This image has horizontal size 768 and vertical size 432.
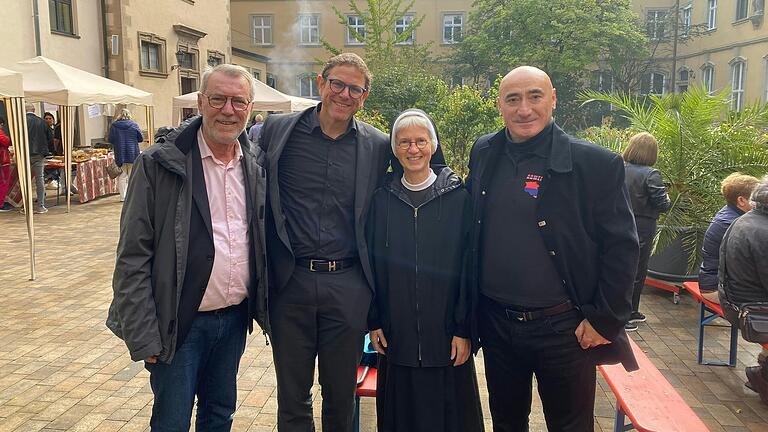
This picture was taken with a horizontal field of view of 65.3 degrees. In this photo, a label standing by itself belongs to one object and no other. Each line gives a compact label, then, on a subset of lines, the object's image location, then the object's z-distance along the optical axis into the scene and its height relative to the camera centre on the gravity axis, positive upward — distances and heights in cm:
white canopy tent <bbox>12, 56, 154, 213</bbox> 1028 +88
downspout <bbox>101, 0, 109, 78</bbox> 1836 +313
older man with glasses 242 -50
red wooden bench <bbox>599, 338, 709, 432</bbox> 275 -130
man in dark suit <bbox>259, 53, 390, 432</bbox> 280 -51
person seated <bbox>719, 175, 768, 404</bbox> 383 -77
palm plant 666 -19
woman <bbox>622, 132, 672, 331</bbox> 540 -48
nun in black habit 276 -71
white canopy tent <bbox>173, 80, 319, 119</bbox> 1346 +82
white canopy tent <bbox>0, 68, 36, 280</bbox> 607 +11
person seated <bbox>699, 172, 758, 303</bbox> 473 -72
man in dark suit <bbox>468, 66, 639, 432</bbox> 252 -49
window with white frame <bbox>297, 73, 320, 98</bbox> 4006 +342
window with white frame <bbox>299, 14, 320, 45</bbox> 3981 +717
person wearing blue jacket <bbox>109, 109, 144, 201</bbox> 1300 -3
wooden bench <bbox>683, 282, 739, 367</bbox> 468 -155
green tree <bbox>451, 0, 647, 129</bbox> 3039 +521
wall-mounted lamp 2187 +293
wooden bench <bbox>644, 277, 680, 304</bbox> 667 -169
